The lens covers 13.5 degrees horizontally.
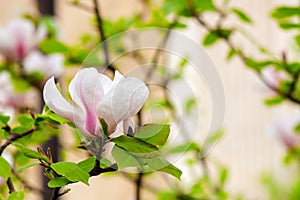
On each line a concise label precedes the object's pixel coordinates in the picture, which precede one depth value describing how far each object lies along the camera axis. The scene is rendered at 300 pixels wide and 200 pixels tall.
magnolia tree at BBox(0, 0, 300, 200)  1.32
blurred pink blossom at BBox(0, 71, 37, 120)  2.47
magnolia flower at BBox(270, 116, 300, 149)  2.84
